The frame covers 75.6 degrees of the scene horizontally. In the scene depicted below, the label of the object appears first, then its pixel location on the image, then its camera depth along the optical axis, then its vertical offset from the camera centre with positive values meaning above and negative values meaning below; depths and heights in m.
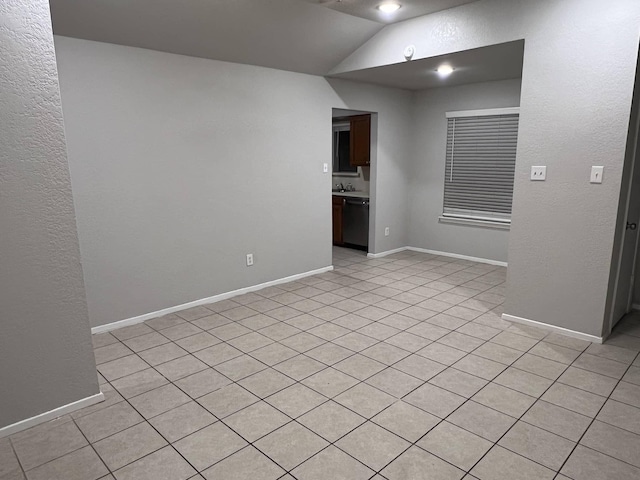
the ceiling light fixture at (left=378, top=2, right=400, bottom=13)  3.31 +1.27
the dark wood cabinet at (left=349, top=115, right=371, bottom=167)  5.79 +0.34
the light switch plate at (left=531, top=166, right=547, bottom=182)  3.18 -0.08
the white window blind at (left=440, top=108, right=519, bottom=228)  5.12 -0.03
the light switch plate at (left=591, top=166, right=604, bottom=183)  2.92 -0.08
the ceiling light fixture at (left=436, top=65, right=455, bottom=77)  4.24 +0.98
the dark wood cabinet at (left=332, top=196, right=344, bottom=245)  6.33 -0.80
